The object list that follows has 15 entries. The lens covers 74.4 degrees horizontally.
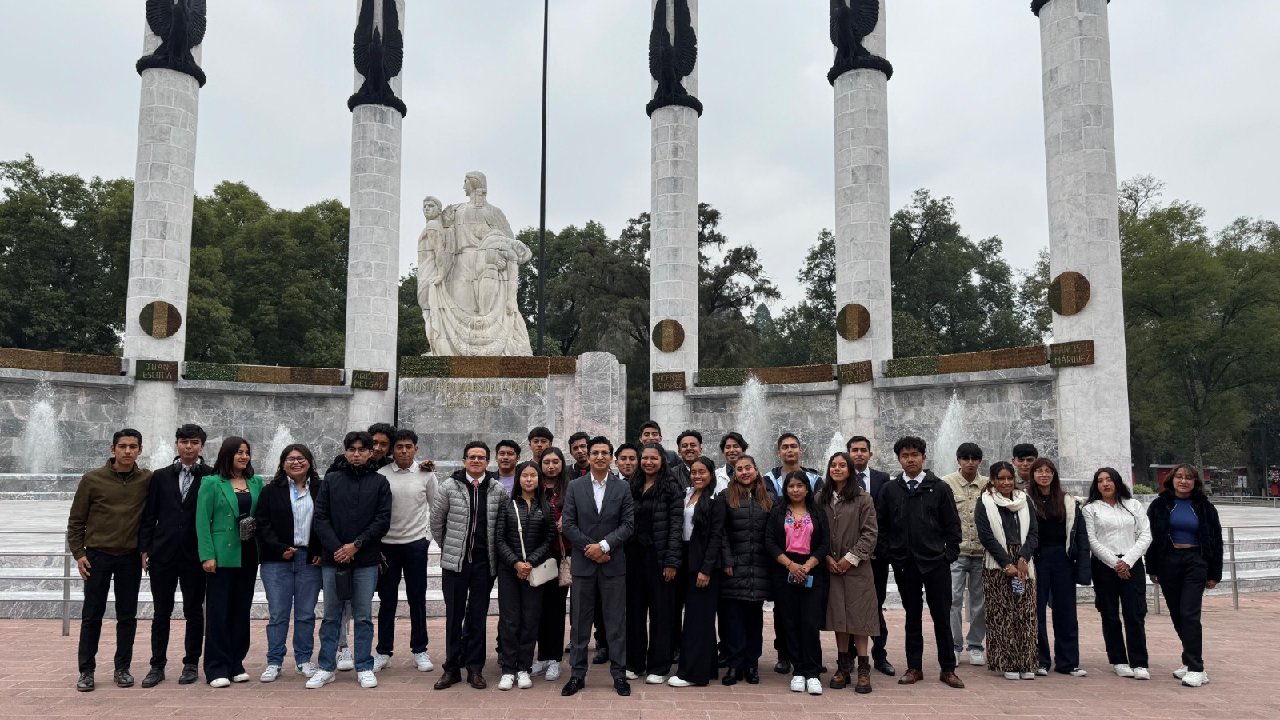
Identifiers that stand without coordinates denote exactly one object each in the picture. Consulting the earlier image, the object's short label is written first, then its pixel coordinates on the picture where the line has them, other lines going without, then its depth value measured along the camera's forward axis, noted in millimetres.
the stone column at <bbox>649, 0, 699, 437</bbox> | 20438
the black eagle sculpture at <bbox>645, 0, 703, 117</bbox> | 20797
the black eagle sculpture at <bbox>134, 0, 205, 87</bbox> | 18719
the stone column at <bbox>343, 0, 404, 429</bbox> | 19922
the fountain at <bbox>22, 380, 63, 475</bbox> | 16688
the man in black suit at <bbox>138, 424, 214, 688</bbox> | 5668
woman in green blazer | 5656
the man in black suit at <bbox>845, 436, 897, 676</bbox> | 6188
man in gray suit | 5797
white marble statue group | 18328
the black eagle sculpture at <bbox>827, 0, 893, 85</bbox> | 19141
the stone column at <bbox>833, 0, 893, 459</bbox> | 18609
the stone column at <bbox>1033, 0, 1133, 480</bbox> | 15039
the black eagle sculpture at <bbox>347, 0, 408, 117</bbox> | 20031
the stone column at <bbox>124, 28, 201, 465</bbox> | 17984
